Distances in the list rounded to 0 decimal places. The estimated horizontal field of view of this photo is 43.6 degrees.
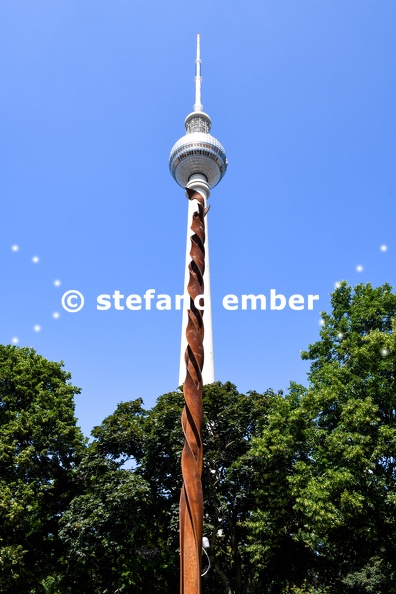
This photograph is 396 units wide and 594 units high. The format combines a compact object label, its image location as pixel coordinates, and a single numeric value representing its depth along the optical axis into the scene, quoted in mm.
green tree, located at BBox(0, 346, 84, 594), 18062
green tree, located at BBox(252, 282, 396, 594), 15758
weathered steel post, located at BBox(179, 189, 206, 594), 7164
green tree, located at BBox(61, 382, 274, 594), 18906
